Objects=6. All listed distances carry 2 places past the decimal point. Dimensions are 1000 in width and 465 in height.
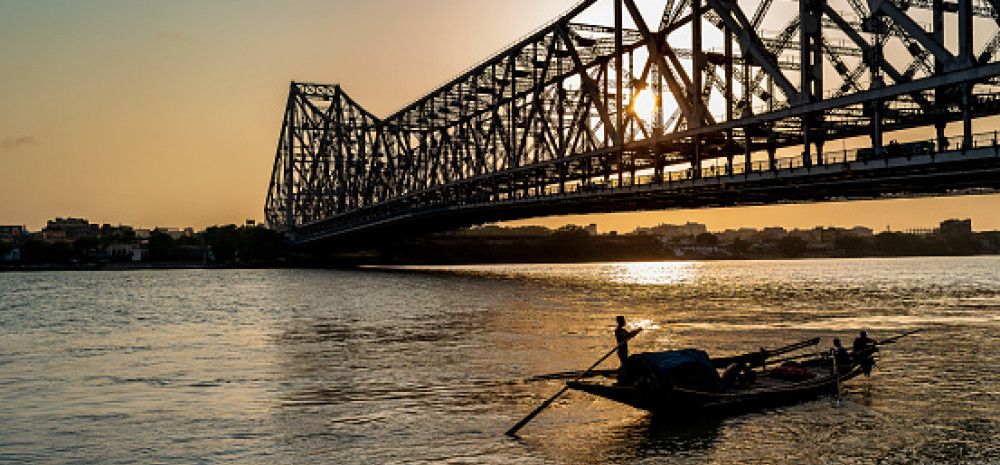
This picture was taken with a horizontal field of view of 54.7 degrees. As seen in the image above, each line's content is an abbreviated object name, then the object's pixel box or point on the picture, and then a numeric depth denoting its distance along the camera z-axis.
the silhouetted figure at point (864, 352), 31.17
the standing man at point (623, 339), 28.17
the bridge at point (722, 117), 52.47
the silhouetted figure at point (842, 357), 29.98
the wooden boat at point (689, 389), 25.52
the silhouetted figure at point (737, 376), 27.53
